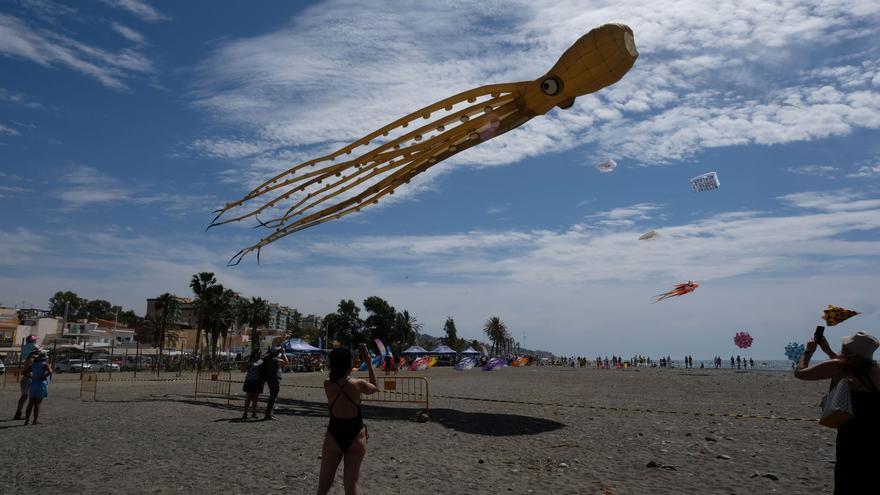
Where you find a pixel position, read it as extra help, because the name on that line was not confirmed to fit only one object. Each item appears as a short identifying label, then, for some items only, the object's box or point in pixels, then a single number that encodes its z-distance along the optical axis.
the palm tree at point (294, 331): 121.50
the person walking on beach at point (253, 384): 13.93
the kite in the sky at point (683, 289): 24.74
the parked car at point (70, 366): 51.94
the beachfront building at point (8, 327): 70.69
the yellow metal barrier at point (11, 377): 35.64
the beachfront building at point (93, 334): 83.72
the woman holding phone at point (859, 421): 4.12
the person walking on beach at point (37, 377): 12.31
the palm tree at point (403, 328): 106.30
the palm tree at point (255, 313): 84.56
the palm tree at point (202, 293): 65.12
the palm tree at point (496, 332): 140.50
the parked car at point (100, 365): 54.99
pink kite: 50.75
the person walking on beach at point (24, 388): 13.05
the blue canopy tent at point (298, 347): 49.16
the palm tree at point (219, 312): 66.44
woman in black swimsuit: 4.97
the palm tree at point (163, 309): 68.18
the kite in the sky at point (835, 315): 5.98
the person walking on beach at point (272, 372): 13.84
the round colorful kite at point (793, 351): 50.08
